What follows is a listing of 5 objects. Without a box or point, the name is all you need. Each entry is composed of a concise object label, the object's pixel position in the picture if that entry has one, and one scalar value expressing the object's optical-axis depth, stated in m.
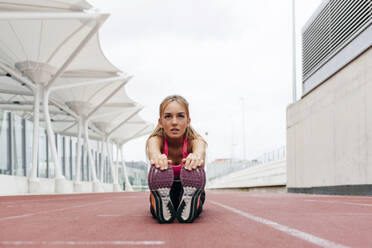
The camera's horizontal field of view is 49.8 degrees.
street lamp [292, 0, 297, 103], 18.77
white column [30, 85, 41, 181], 24.19
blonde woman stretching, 3.41
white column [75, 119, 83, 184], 35.33
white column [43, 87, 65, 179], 26.24
